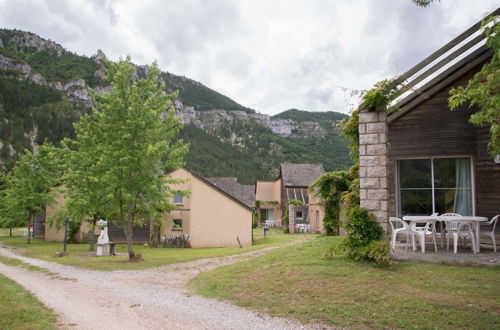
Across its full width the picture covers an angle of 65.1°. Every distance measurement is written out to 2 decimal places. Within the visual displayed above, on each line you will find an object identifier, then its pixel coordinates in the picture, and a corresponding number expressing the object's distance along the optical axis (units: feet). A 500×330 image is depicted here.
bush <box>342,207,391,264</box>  30.84
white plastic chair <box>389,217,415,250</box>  34.45
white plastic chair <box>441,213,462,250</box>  36.12
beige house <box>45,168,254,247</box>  90.38
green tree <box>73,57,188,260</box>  51.11
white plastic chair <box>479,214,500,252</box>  33.15
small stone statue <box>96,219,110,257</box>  65.31
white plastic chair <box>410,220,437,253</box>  33.91
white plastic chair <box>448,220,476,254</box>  33.37
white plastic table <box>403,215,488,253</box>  32.22
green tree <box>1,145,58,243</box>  93.15
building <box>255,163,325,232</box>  128.53
